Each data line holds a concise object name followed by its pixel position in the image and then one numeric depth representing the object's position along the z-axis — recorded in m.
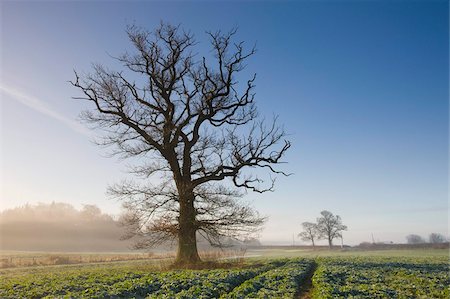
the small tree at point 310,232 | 116.50
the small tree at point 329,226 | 111.94
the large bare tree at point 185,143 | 25.14
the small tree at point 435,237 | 190.88
